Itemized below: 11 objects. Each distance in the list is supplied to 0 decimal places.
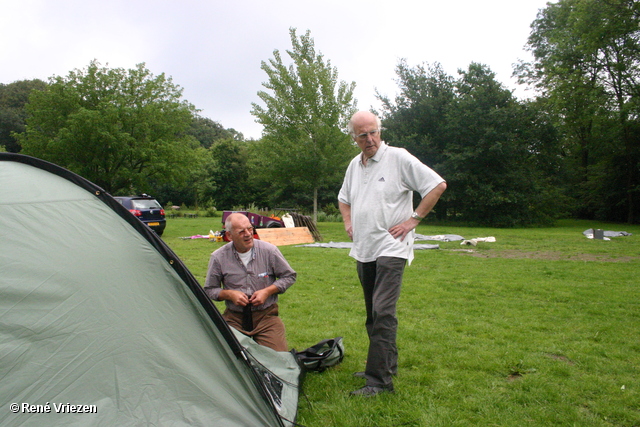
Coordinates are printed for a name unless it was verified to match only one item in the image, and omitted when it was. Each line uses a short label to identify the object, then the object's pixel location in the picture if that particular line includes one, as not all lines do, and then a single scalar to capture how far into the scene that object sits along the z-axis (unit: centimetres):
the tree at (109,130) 2052
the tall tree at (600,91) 2077
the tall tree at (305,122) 1939
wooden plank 1340
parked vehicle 1512
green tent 218
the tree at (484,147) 2383
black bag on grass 346
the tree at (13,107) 4556
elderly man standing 303
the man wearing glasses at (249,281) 335
